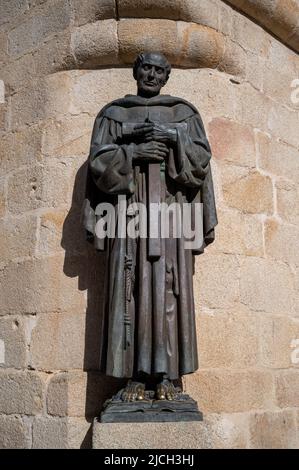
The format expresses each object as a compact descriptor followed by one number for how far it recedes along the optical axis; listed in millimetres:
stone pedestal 2416
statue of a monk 2531
